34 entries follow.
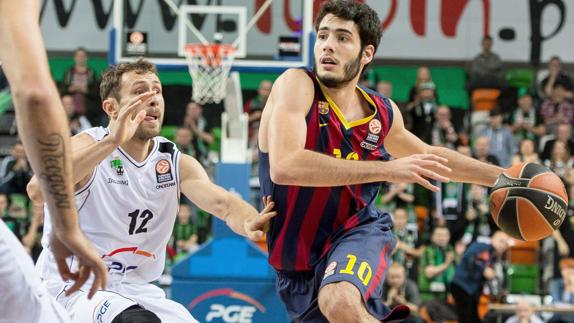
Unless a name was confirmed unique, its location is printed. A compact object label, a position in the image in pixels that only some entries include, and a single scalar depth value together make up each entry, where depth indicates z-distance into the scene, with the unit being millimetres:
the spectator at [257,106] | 13570
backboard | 11125
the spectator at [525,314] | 11289
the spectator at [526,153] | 13591
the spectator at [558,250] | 12586
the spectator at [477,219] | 12883
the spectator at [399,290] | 11625
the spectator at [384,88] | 14602
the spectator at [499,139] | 14312
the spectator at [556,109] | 14961
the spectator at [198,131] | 13636
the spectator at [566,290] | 11688
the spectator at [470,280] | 11820
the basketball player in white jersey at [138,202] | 5293
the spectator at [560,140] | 14000
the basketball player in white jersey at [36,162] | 2781
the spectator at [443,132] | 14258
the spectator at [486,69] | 16453
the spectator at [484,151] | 13477
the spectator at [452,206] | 13133
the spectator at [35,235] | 12078
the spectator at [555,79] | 15469
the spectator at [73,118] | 13656
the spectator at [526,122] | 14727
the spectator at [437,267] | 12445
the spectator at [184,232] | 12305
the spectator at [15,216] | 12594
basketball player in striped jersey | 4930
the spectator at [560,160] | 13544
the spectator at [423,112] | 14383
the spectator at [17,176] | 13109
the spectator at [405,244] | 12453
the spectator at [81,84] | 14375
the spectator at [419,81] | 15133
